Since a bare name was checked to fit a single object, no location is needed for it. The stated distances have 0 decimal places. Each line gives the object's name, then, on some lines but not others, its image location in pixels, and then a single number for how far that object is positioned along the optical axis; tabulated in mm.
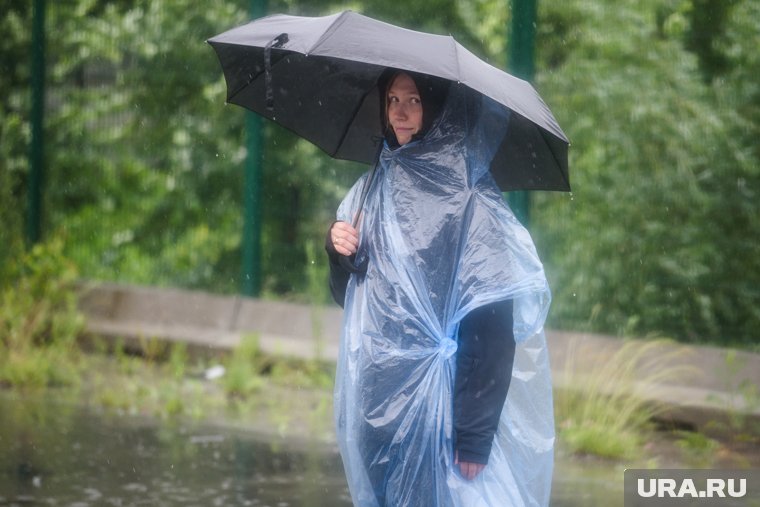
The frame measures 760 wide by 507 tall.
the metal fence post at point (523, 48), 16578
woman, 7793
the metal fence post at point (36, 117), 21312
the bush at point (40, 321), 17719
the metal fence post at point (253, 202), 18891
